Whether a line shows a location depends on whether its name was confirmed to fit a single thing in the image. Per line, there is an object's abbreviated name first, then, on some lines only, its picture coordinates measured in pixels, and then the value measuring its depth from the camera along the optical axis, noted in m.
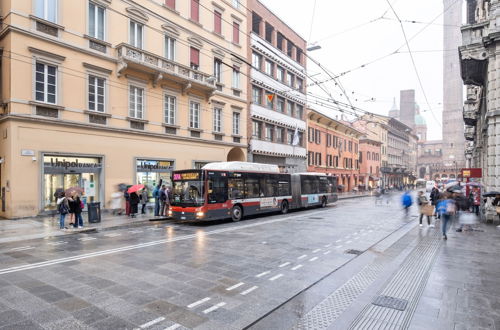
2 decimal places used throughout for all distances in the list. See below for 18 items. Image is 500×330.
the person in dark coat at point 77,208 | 12.28
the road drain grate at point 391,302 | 5.05
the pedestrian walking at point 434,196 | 19.21
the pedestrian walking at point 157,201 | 16.38
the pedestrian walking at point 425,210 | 13.97
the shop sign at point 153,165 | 19.42
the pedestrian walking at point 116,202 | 16.75
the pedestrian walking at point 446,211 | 10.63
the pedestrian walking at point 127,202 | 16.34
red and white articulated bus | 14.20
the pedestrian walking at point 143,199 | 17.20
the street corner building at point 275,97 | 29.33
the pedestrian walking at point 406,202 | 17.25
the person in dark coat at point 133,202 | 16.02
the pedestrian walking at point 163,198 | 16.42
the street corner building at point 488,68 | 15.19
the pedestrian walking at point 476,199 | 17.44
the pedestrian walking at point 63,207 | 11.96
